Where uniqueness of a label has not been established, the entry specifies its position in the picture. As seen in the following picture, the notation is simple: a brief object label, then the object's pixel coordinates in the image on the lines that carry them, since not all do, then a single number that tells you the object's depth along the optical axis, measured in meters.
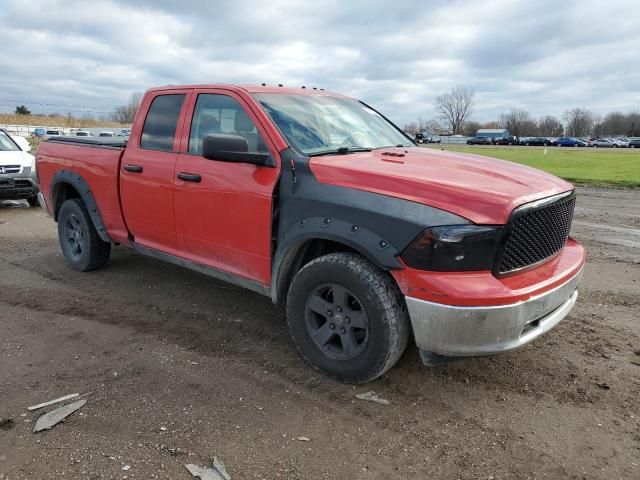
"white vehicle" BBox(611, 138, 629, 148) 71.06
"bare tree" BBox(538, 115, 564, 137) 116.25
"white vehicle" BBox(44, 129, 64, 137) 45.27
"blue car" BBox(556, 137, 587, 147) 76.07
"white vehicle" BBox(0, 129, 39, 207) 10.43
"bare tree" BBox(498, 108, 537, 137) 119.30
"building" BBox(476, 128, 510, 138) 94.26
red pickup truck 2.89
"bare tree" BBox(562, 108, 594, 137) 115.31
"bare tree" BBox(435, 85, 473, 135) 120.81
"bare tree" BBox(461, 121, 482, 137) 119.56
